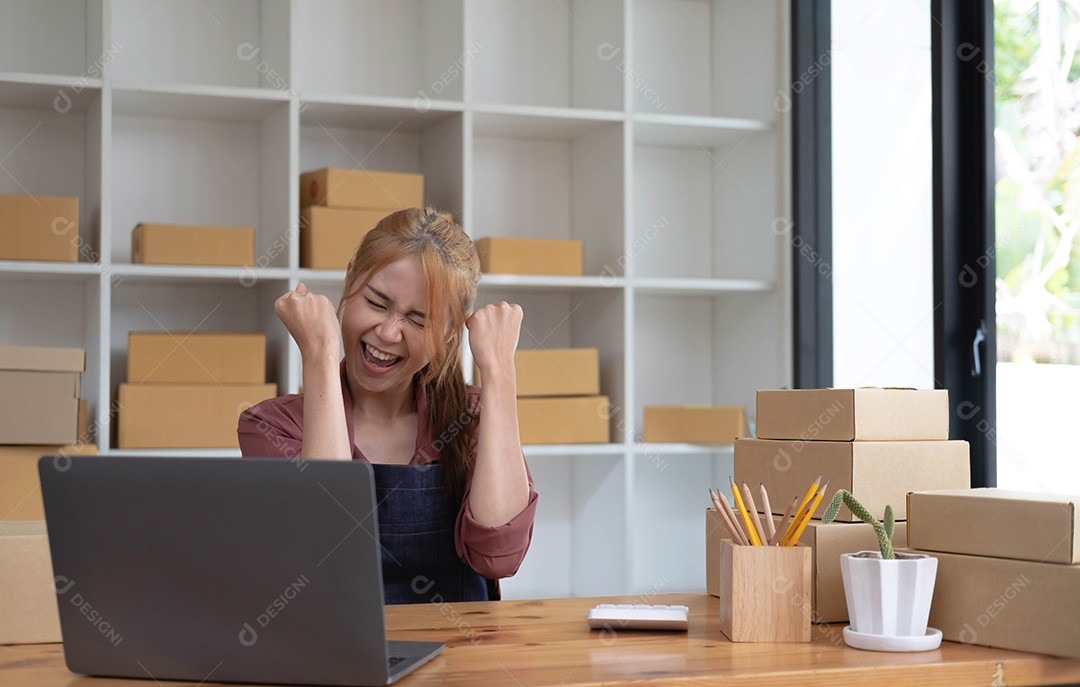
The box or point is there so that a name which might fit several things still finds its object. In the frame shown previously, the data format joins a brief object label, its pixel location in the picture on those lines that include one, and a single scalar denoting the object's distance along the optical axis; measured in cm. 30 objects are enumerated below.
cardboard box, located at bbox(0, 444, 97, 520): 252
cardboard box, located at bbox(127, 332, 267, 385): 278
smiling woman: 176
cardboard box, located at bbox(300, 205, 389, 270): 286
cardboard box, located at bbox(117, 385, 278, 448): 273
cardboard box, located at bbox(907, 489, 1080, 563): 128
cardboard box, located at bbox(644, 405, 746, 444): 314
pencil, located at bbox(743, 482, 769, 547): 139
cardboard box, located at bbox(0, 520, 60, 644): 125
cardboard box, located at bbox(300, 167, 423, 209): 288
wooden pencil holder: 132
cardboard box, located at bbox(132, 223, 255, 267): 277
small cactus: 134
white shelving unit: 291
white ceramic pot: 129
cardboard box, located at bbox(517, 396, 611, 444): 301
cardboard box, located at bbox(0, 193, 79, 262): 264
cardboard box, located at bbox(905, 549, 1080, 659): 125
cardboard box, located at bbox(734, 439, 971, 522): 150
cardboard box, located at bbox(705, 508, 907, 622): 143
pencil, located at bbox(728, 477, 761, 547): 139
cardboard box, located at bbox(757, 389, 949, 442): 151
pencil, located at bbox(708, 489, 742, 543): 139
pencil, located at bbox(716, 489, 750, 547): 139
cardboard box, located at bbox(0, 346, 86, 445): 251
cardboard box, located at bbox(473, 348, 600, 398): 302
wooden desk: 114
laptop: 105
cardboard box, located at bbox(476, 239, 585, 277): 303
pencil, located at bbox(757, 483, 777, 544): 141
